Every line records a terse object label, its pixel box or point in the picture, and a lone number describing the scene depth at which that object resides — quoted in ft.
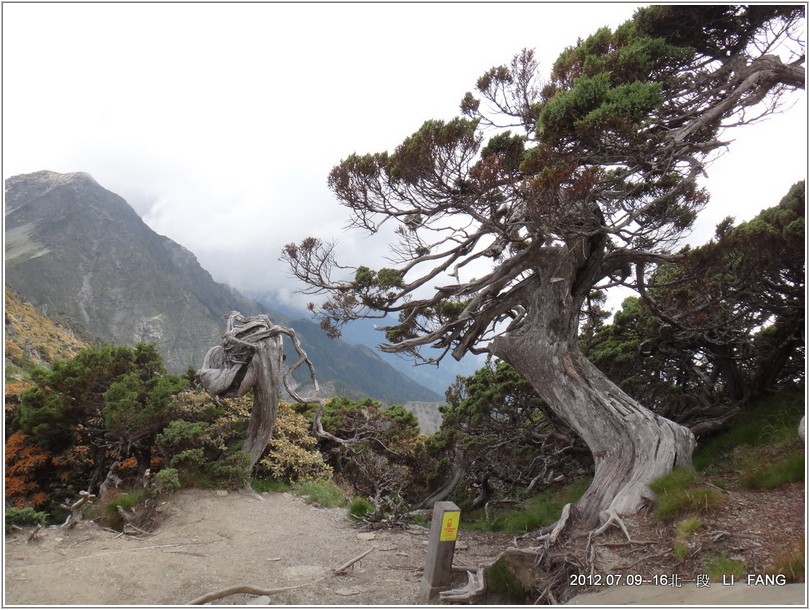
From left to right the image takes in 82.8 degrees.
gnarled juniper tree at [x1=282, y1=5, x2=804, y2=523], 17.71
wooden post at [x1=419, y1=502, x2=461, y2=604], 15.78
